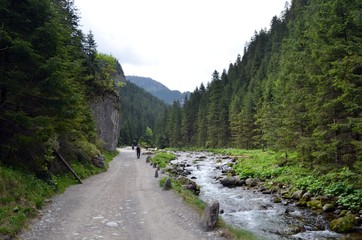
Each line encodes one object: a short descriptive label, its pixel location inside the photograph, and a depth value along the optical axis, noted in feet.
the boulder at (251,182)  80.02
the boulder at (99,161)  88.55
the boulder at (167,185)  56.70
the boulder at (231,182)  81.40
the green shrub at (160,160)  109.85
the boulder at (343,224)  41.57
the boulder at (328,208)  51.06
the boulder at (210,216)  33.47
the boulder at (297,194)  60.85
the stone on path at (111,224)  34.50
